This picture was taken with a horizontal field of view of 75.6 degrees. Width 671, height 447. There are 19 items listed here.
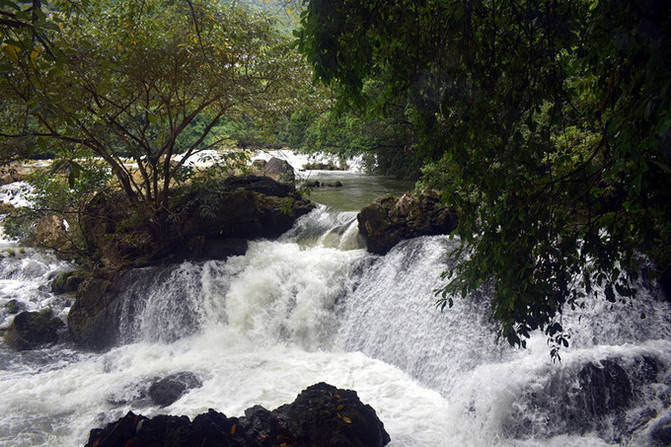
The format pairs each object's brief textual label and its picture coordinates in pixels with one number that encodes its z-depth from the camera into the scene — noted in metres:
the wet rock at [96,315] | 9.23
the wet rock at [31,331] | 8.99
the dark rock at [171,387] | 6.69
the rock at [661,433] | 4.04
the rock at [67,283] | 10.98
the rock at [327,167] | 21.50
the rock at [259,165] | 16.38
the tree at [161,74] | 7.30
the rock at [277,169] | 15.24
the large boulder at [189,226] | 10.06
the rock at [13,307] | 10.06
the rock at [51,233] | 11.67
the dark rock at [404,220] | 8.72
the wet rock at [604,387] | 4.59
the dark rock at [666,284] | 5.64
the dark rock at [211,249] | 10.09
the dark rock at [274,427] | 4.18
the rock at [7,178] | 16.25
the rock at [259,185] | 11.23
